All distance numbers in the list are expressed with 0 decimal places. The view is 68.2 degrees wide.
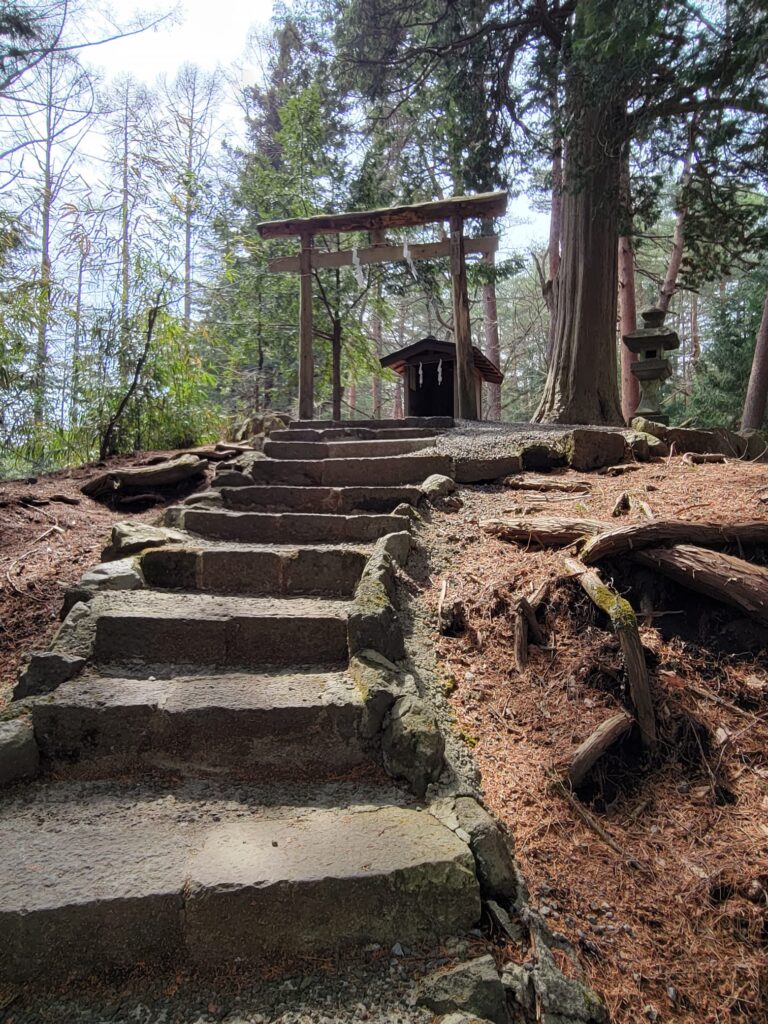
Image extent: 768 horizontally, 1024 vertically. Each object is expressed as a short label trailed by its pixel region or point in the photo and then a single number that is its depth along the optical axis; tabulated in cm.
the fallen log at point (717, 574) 256
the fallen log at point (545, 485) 412
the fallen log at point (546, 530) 318
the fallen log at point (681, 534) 287
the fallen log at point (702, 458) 461
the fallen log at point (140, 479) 496
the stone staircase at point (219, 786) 158
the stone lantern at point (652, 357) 657
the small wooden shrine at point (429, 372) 1099
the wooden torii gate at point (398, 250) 691
